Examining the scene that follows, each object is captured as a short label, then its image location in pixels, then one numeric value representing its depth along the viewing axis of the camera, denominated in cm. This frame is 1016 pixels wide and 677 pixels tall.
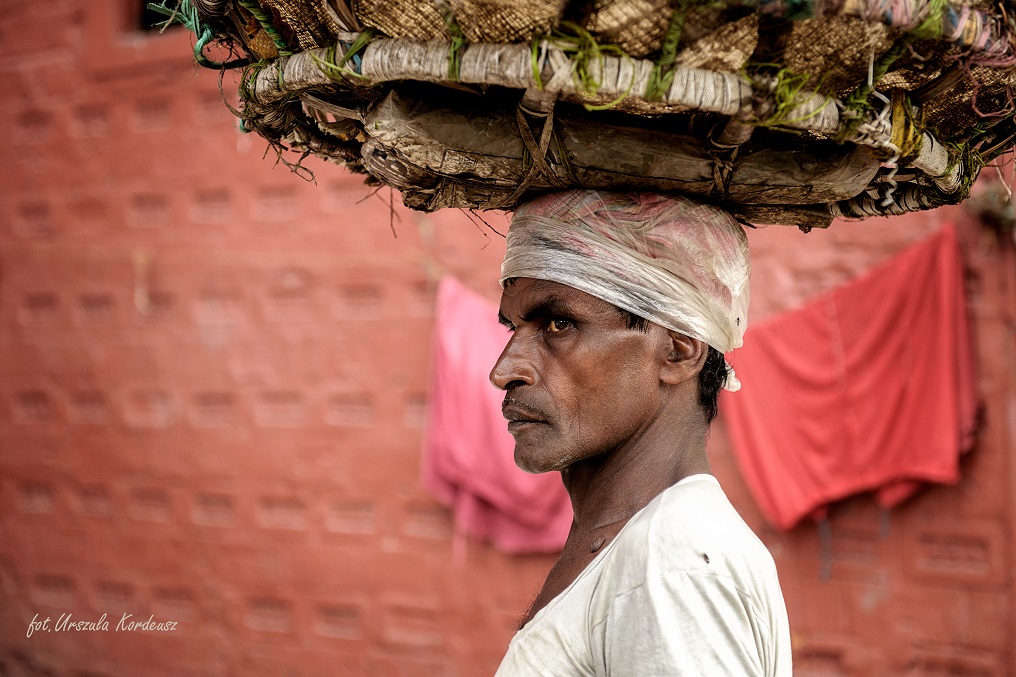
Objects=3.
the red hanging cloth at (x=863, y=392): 406
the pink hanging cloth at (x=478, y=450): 475
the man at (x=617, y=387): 158
